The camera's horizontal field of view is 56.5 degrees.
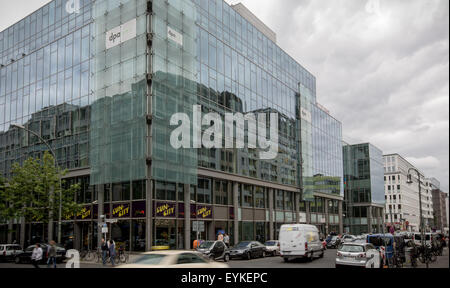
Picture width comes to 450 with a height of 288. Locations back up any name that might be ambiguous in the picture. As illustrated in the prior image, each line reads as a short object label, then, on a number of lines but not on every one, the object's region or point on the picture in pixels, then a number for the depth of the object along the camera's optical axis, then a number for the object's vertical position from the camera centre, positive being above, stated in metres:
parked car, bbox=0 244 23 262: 35.56 -4.66
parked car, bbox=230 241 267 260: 32.91 -4.48
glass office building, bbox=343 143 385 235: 88.25 +0.58
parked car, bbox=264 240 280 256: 37.81 -4.85
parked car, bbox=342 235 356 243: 47.91 -5.45
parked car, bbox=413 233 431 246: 45.58 -5.10
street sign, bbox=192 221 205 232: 35.38 -2.63
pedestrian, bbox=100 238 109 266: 28.58 -3.74
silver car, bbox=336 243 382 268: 22.73 -3.46
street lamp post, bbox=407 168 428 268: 29.33 -3.09
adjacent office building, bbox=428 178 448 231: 188.52 -12.65
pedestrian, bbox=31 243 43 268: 22.56 -3.17
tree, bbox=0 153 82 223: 36.06 +0.32
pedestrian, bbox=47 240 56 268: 24.00 -3.13
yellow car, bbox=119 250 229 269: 12.75 -2.05
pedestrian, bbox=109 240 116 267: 27.74 -3.67
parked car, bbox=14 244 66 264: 31.78 -4.59
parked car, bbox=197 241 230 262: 30.08 -4.04
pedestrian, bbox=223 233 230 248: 39.45 -4.24
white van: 29.45 -3.40
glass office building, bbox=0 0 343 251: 37.38 +9.00
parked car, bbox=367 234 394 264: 25.77 -3.58
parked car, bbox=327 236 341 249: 51.78 -6.12
